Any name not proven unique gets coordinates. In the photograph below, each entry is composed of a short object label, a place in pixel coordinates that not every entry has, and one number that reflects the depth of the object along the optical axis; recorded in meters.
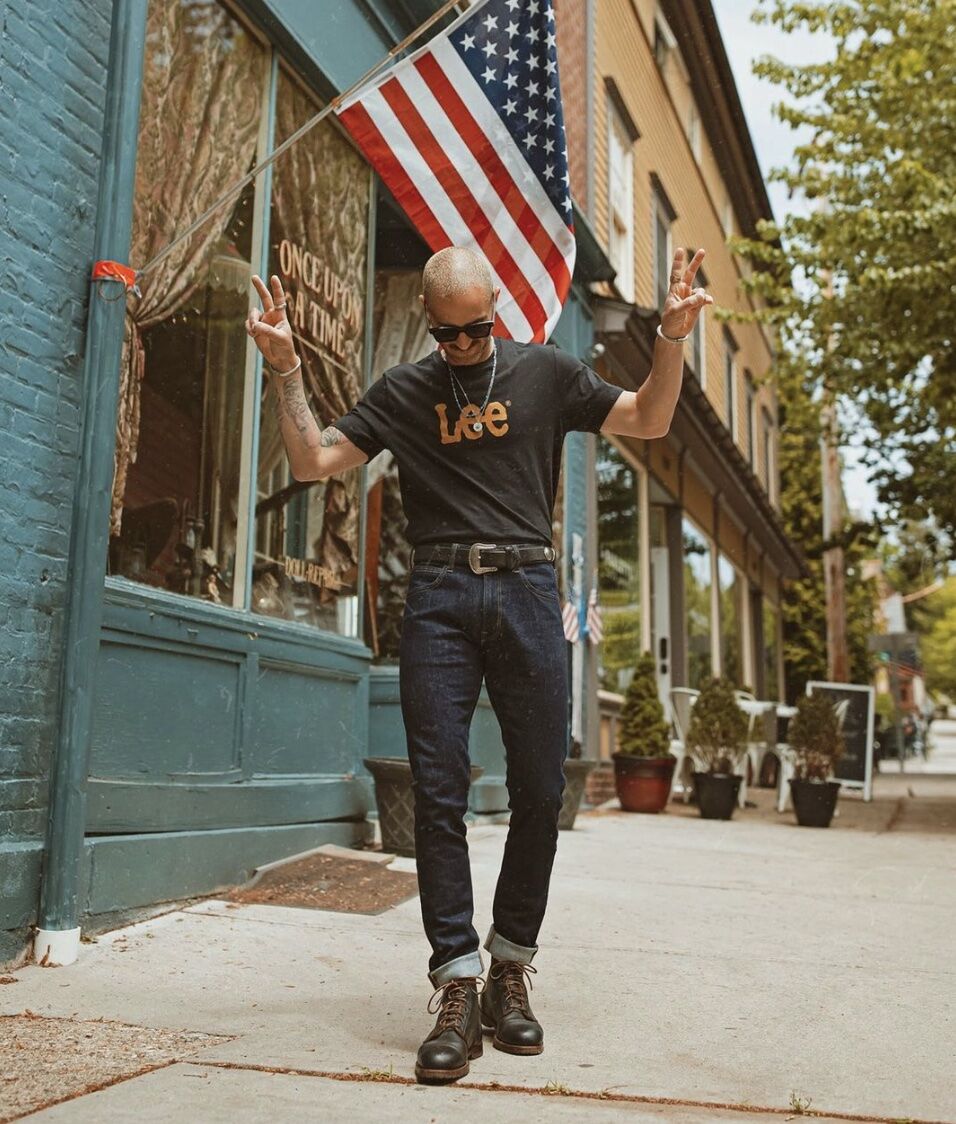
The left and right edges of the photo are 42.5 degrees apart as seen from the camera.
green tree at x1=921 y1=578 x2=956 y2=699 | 98.19
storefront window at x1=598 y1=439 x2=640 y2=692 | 12.52
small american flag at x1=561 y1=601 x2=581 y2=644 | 10.48
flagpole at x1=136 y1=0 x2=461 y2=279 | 4.29
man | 3.15
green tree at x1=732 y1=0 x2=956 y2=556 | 11.07
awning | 11.73
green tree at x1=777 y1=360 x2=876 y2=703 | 30.42
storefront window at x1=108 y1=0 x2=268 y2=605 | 4.86
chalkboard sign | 13.52
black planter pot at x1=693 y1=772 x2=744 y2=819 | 10.41
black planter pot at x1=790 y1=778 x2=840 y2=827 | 9.95
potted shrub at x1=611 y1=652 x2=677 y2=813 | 10.58
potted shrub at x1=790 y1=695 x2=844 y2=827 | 9.98
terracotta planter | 10.55
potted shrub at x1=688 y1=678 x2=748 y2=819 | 10.80
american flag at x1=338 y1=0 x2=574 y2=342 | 5.19
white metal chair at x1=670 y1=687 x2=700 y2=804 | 12.05
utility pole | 21.81
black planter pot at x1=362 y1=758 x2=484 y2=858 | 6.25
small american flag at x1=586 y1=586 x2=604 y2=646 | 11.12
